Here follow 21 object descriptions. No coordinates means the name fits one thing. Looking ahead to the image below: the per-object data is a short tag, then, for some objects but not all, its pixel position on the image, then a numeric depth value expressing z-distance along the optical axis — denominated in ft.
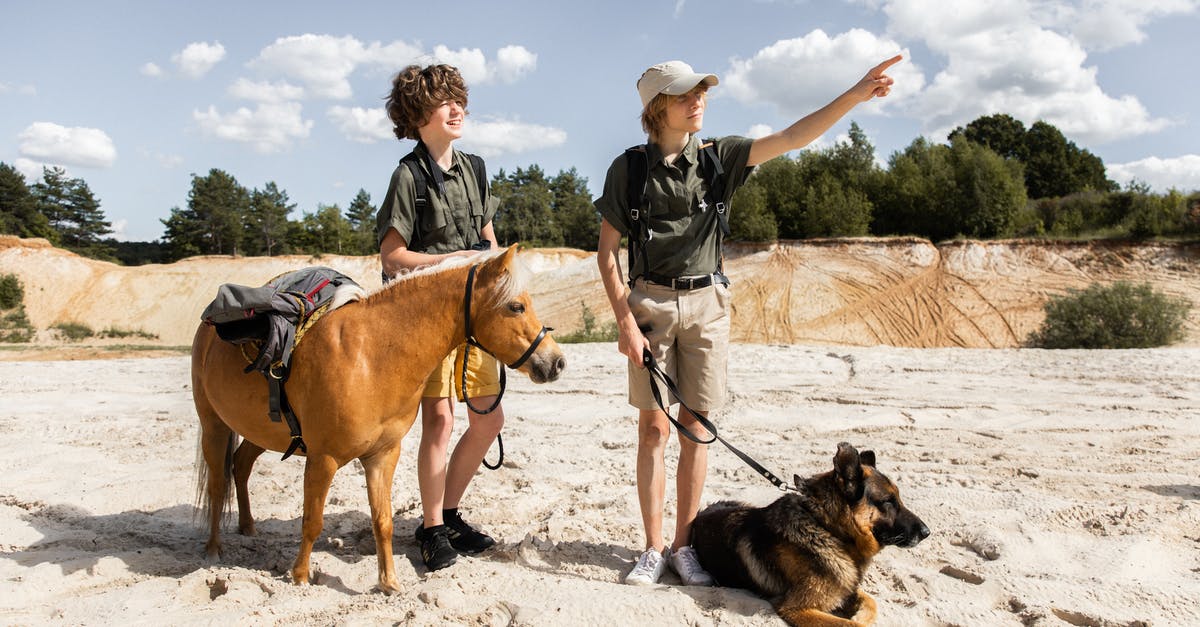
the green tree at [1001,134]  154.51
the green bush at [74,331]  96.48
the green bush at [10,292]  103.09
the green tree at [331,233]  160.04
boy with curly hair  12.53
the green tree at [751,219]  85.40
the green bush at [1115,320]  48.06
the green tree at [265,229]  161.99
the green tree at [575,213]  160.15
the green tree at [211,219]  157.48
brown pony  11.23
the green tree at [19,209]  148.56
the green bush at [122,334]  101.09
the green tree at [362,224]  162.40
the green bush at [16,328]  91.01
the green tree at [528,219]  164.76
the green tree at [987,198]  84.48
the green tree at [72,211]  168.55
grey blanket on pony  11.55
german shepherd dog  10.78
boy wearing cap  11.87
